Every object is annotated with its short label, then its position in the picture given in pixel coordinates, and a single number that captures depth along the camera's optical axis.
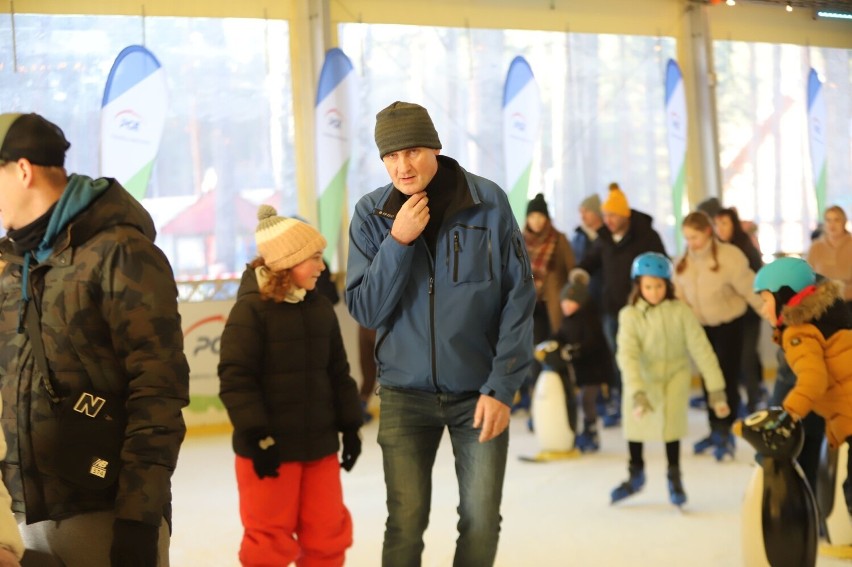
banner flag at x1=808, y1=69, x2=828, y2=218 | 10.84
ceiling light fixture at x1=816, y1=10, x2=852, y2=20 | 10.77
